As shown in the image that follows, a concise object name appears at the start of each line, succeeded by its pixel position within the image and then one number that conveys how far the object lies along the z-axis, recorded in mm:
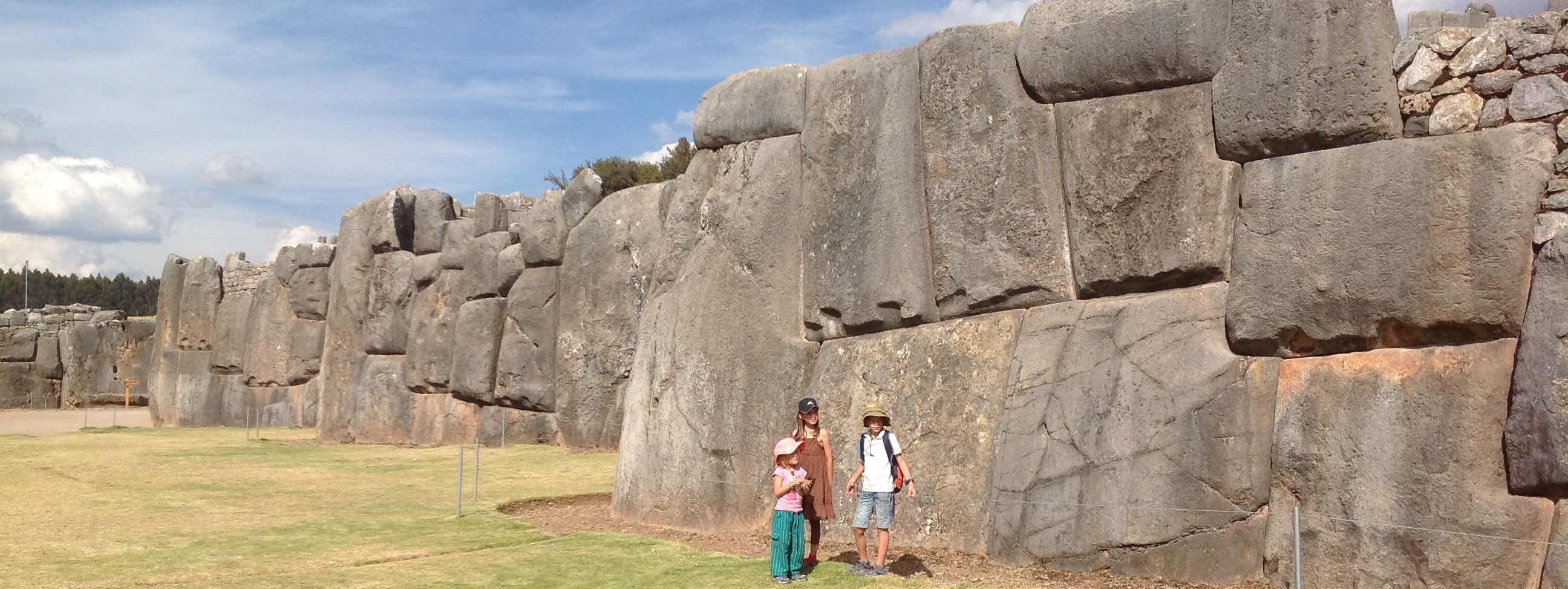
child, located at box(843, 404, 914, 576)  9281
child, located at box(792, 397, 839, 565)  9852
